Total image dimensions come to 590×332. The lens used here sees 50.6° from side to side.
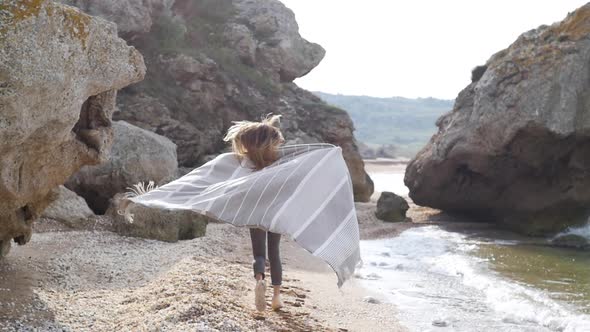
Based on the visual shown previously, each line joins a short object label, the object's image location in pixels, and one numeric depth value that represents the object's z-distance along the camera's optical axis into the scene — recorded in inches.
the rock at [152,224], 377.7
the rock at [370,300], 300.1
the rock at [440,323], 263.5
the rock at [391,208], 748.0
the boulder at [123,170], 456.8
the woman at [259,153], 209.2
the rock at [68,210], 387.2
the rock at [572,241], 556.2
